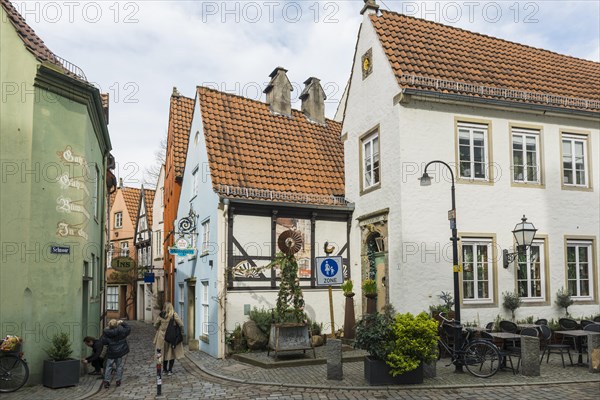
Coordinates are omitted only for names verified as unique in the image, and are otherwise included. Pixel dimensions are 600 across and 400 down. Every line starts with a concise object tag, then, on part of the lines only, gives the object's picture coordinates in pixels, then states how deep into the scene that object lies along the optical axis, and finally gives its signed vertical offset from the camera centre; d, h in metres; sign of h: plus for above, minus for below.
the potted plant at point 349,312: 17.23 -1.62
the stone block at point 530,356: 11.83 -2.01
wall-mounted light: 14.39 +0.50
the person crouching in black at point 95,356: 13.38 -2.19
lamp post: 12.30 -0.25
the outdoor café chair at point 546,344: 12.56 -1.92
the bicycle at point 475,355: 11.92 -2.01
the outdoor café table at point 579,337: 12.88 -1.82
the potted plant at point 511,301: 15.41 -1.20
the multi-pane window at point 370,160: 17.09 +2.77
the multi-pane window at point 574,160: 16.88 +2.64
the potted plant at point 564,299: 15.96 -1.21
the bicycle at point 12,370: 11.67 -2.17
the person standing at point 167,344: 14.18 -2.05
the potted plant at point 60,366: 12.05 -2.16
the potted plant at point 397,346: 11.00 -1.68
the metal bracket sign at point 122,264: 23.57 -0.22
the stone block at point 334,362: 11.90 -2.10
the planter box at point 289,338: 14.30 -1.95
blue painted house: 16.69 +1.52
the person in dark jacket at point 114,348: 12.45 -1.88
